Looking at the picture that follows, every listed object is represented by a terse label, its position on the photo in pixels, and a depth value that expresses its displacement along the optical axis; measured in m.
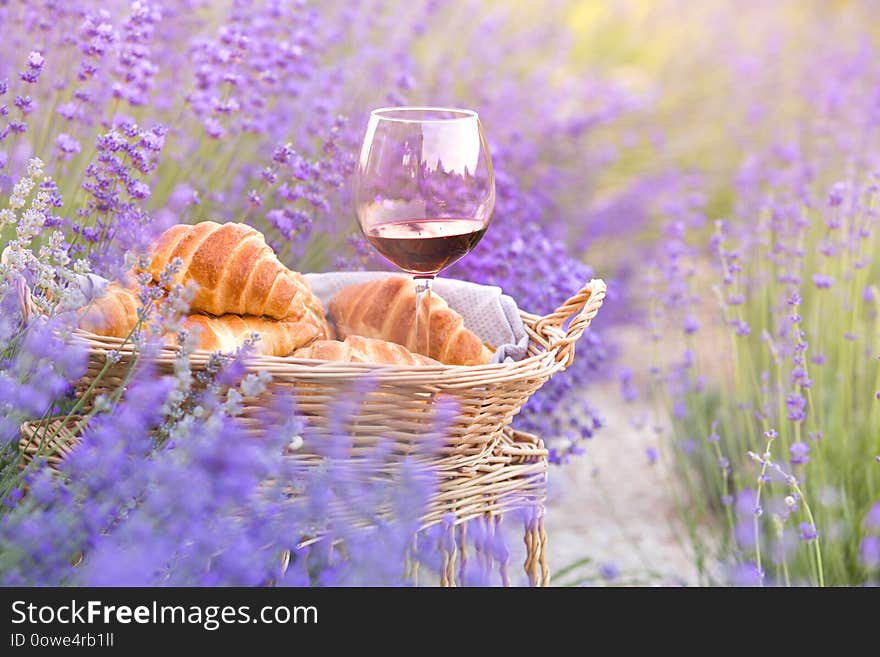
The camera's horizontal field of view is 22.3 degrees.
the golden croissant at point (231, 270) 1.38
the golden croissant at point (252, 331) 1.35
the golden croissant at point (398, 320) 1.42
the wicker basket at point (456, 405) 1.30
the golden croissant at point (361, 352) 1.35
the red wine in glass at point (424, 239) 1.37
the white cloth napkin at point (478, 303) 1.45
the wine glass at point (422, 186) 1.36
